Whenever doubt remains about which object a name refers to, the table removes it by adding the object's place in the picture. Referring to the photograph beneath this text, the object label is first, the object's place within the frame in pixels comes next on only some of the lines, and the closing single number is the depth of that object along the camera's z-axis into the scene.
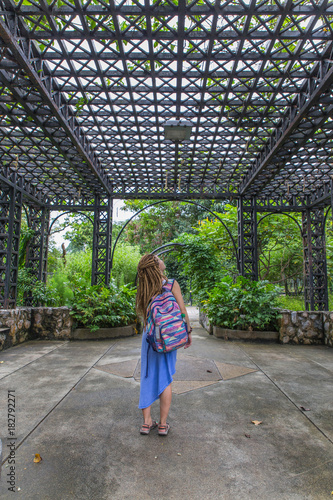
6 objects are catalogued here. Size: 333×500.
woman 2.65
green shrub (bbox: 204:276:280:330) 7.21
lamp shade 6.71
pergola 4.29
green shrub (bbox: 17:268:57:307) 10.70
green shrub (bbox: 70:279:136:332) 7.28
